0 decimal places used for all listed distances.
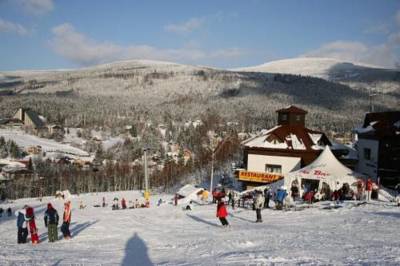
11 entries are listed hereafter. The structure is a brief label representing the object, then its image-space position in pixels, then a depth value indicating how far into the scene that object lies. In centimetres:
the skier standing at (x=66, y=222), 1694
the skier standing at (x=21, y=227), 1673
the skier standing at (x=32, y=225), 1655
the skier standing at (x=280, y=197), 2414
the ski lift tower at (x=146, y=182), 3798
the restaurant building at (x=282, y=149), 4494
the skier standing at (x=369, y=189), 2580
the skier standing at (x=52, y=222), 1647
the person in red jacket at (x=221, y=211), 1831
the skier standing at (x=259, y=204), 1994
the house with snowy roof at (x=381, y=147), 3712
